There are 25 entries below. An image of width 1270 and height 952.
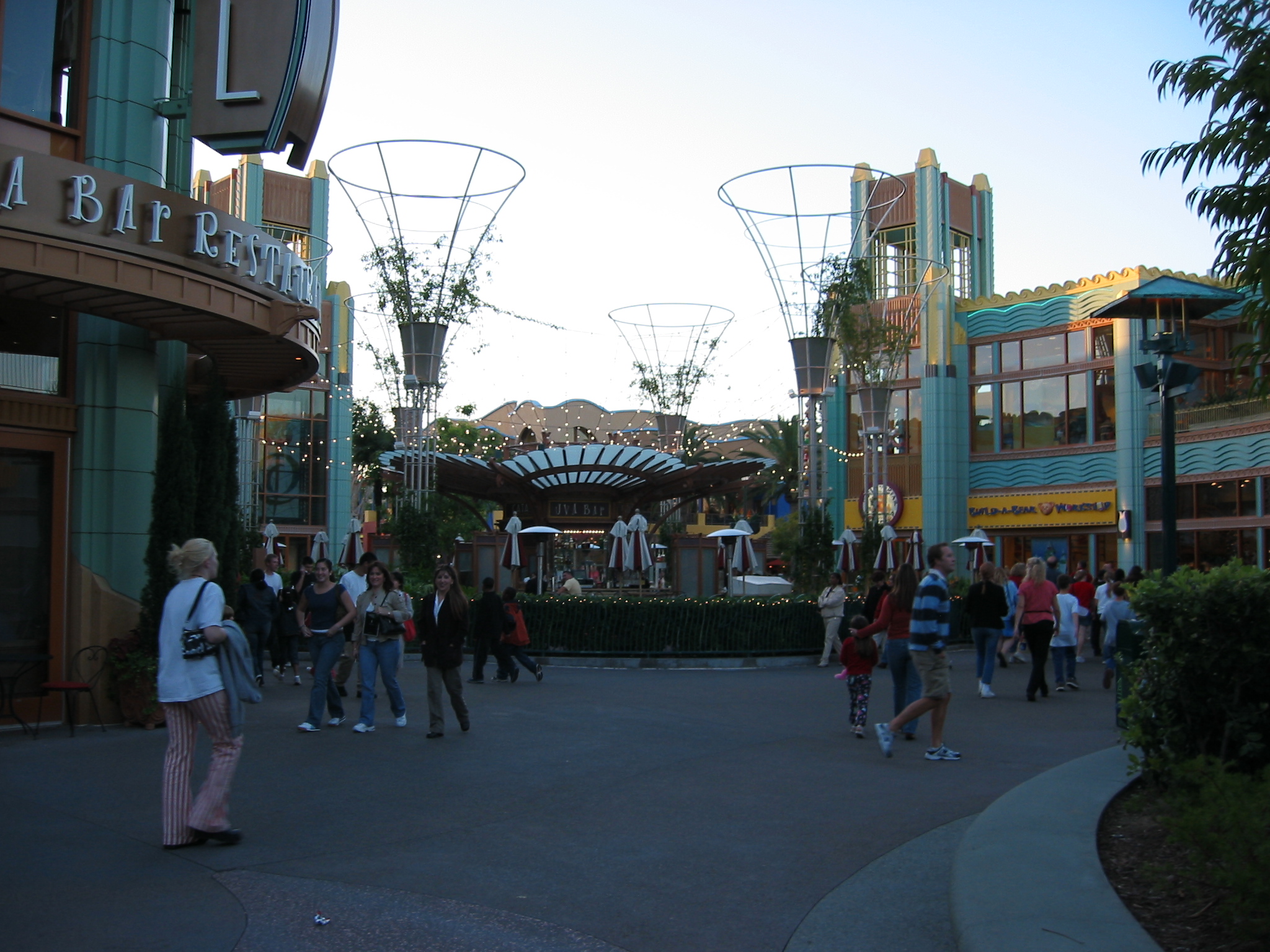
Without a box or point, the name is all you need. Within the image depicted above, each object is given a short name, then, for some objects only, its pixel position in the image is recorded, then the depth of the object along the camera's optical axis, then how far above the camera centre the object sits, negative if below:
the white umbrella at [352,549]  25.00 -0.22
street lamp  11.66 +1.75
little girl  11.26 -1.24
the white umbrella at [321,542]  30.27 -0.10
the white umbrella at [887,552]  27.58 -0.22
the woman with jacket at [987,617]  14.70 -0.94
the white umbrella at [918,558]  37.69 -0.49
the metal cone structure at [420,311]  23.94 +4.95
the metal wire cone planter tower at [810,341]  26.25 +4.64
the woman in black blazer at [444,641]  10.98 -0.99
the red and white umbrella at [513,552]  26.14 -0.28
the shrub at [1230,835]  4.11 -1.17
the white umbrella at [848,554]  27.05 -0.27
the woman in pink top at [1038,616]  14.32 -0.91
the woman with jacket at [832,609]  19.58 -1.13
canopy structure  33.34 +1.87
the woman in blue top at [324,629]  11.23 -0.91
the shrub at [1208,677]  6.77 -0.78
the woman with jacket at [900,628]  11.13 -0.82
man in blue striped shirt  9.92 -1.01
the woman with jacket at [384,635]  11.65 -0.98
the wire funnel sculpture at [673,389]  39.62 +5.27
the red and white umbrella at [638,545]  25.31 -0.10
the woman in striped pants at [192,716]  6.70 -1.04
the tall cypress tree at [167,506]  11.86 +0.32
